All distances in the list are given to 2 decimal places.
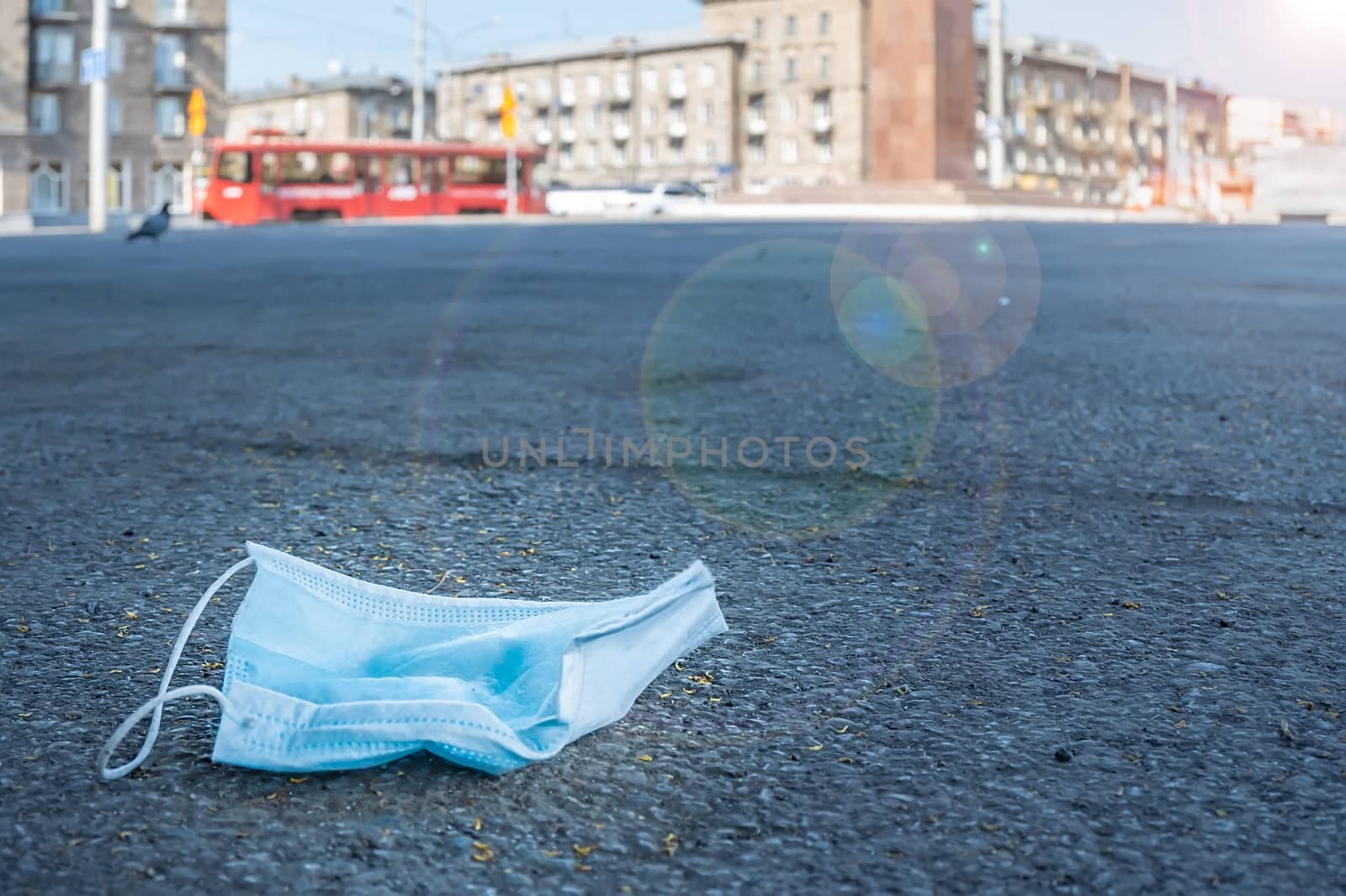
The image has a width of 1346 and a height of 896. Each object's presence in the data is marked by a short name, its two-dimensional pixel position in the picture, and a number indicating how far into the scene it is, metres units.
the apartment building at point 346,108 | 84.06
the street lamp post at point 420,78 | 46.56
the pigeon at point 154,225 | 17.16
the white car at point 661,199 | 45.97
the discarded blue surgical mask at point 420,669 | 1.47
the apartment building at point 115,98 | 49.56
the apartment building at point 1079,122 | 79.94
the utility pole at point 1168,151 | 66.56
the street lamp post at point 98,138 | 25.06
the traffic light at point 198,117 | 37.50
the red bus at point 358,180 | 36.62
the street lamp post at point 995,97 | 37.62
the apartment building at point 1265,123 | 107.61
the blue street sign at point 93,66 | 24.83
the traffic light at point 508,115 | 37.87
